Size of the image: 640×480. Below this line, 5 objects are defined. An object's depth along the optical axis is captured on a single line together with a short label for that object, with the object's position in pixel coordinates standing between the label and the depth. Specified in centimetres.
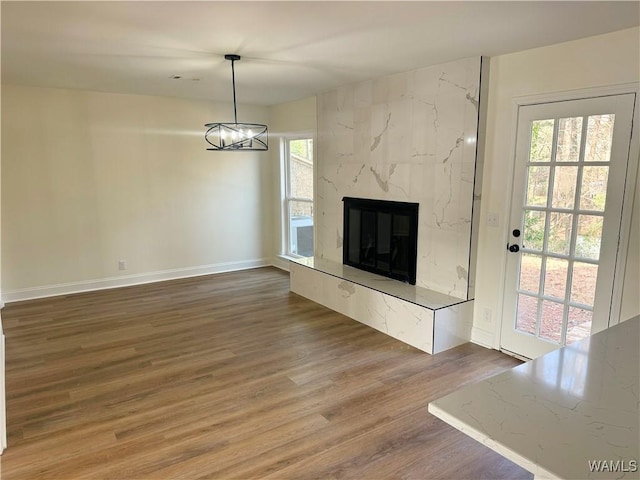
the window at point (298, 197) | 614
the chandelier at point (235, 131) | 357
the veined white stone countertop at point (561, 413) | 104
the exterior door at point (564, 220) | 286
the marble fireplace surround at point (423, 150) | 370
